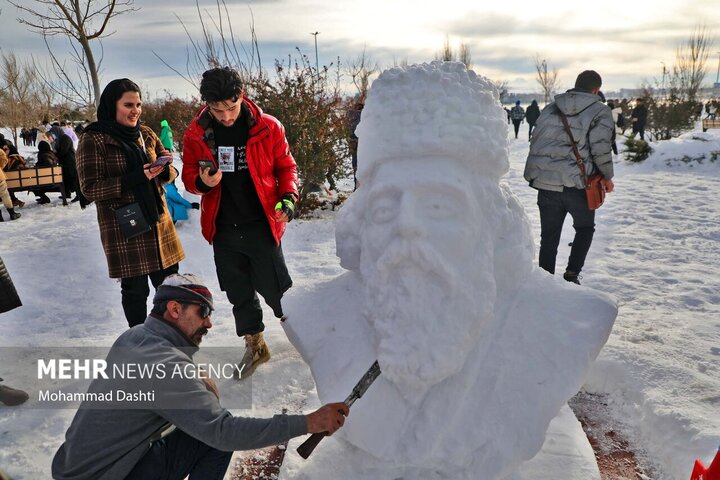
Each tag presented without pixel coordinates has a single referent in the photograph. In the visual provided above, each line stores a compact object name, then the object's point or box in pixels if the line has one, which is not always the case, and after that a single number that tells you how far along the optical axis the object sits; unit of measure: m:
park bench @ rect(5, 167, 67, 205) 8.11
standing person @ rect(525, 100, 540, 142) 15.82
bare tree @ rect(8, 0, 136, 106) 6.89
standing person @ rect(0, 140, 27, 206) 8.45
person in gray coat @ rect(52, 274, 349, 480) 1.69
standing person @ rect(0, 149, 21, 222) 7.24
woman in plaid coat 2.78
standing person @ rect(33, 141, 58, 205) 8.65
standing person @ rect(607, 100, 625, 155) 16.33
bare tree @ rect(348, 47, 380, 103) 11.65
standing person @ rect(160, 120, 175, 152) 8.03
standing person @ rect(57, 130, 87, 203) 8.41
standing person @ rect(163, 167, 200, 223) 6.57
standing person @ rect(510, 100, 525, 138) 18.21
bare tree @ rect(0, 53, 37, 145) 15.43
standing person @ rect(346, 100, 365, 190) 8.48
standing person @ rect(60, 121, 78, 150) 9.94
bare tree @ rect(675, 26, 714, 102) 18.22
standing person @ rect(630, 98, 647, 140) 14.09
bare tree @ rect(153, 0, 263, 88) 7.50
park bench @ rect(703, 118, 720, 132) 17.16
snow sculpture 1.80
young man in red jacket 2.82
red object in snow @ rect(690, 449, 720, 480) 1.80
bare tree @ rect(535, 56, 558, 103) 26.94
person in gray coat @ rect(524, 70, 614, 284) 3.65
